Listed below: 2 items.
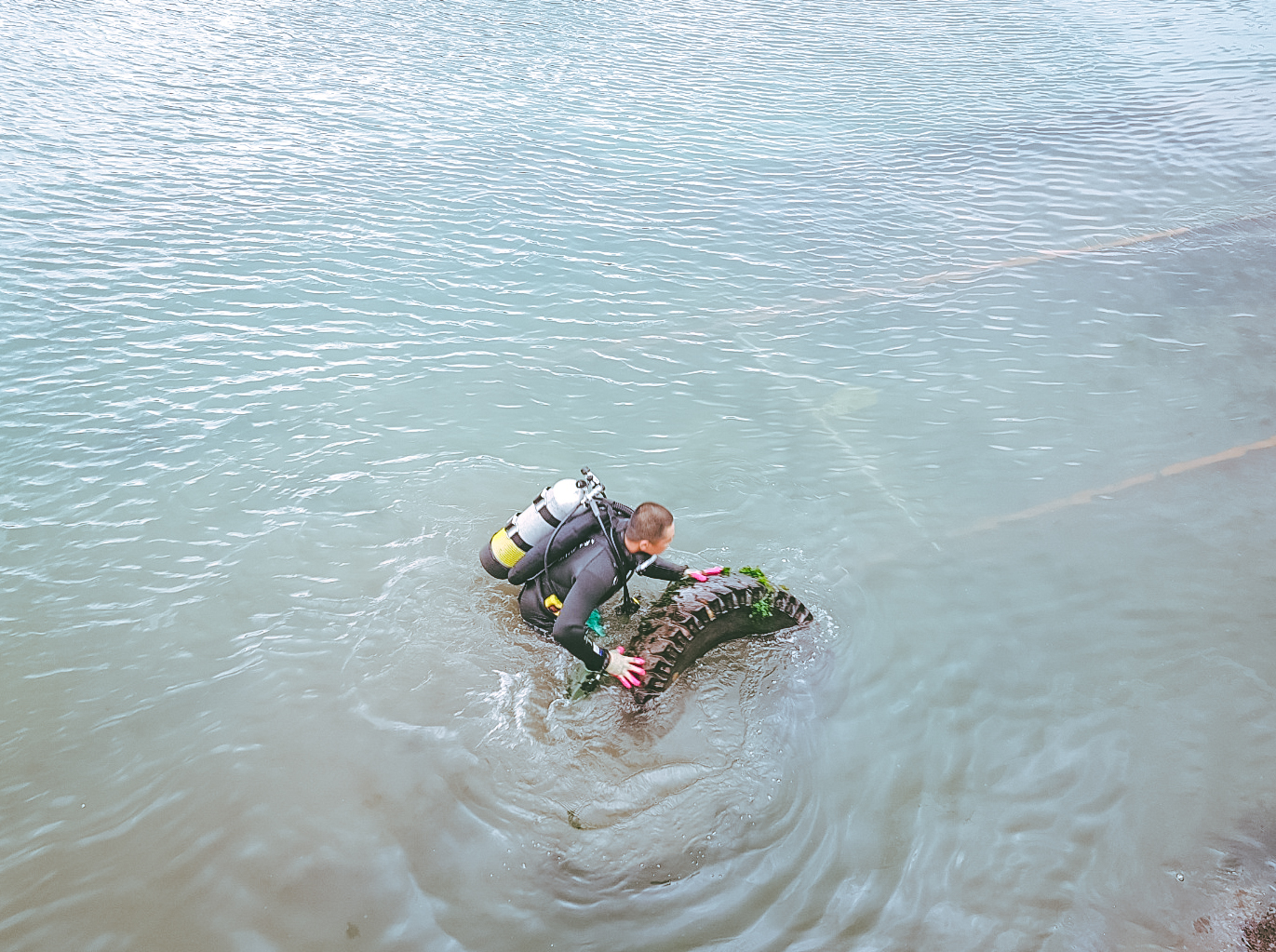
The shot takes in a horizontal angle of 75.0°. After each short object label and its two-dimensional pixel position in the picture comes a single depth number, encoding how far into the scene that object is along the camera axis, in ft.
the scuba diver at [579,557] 17.21
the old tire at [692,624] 18.13
